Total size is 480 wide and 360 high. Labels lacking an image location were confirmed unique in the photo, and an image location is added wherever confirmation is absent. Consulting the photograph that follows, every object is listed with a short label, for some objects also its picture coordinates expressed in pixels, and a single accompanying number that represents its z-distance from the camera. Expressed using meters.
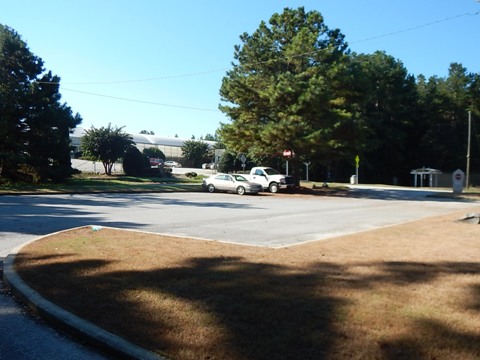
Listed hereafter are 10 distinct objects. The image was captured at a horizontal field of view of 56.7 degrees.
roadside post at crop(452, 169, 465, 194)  32.28
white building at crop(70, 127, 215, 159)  100.64
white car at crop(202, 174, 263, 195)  30.53
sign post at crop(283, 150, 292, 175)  32.81
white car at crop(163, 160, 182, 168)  80.39
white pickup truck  32.81
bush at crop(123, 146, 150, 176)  47.50
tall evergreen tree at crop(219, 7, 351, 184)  30.05
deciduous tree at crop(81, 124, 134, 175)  43.31
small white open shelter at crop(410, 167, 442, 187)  51.97
